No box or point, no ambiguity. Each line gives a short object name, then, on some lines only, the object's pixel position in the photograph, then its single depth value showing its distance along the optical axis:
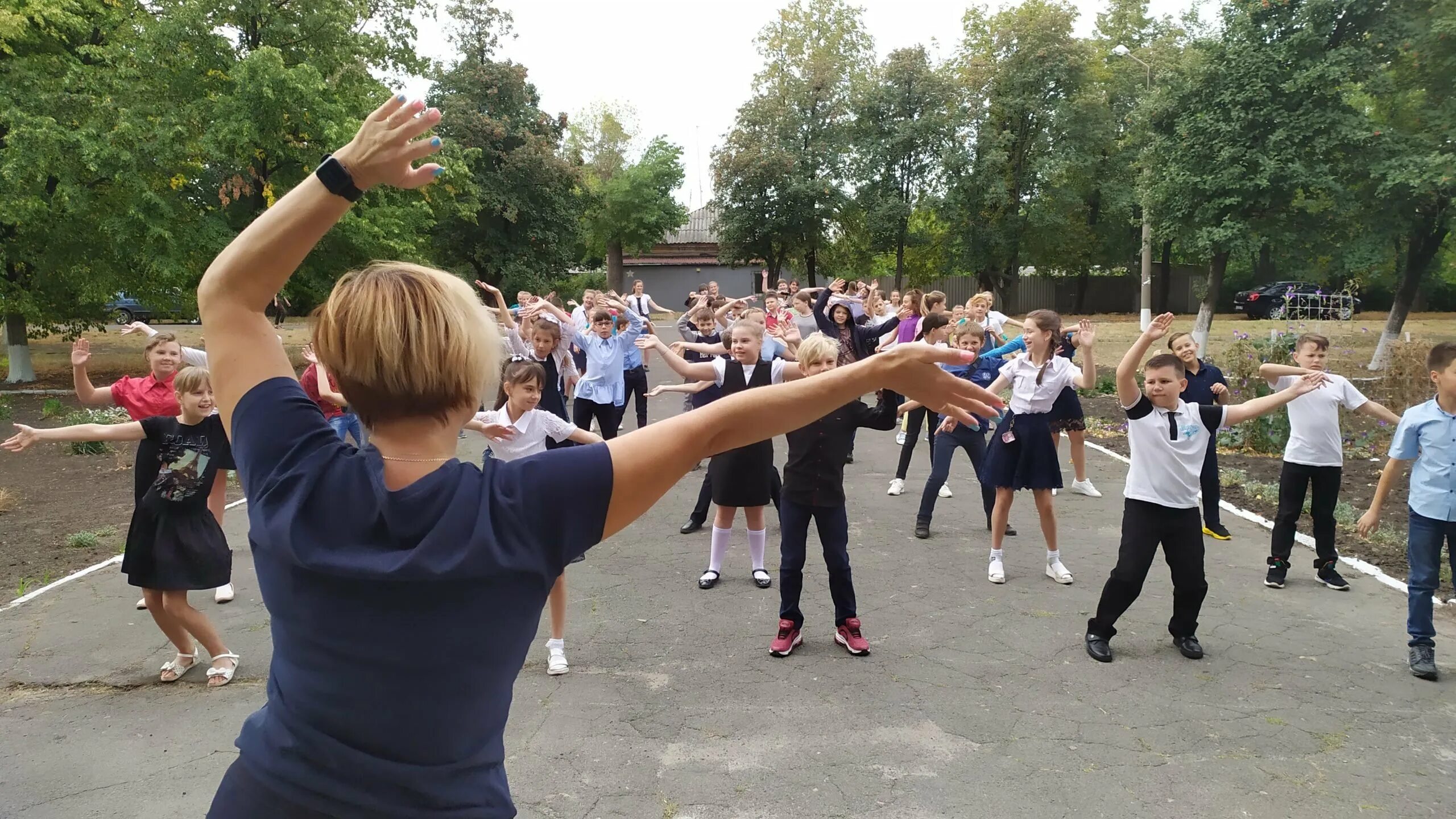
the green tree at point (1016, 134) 36.19
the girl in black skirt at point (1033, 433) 6.75
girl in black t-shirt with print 4.88
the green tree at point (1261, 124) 19.66
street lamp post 27.91
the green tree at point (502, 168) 33.69
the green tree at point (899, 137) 37.09
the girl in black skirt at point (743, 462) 6.40
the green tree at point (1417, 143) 18.61
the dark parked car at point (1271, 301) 29.20
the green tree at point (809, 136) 39.69
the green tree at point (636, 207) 47.62
